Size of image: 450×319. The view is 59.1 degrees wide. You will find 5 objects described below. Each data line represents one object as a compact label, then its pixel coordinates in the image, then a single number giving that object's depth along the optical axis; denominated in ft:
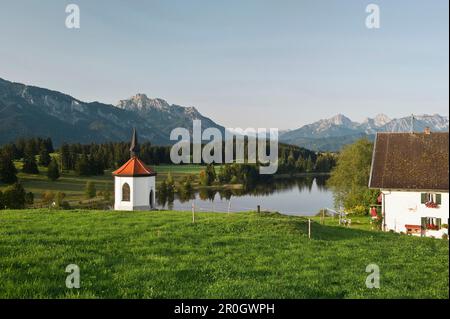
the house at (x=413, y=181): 117.60
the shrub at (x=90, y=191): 261.65
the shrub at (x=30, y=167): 316.81
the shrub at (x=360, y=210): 177.37
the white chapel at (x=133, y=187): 125.39
